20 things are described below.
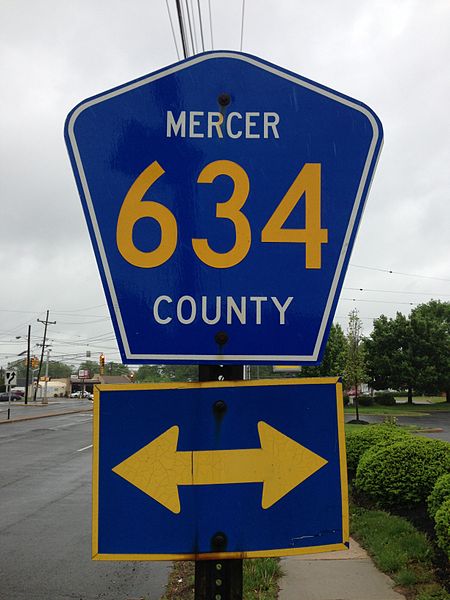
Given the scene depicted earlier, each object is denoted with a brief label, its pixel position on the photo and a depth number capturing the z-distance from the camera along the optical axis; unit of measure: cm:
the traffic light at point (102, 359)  4387
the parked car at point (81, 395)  9688
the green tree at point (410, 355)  4716
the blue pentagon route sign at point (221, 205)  149
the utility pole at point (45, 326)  6956
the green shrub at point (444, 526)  445
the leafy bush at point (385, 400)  4769
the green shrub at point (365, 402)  4716
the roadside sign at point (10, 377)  2906
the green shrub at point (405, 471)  680
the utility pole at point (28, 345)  5892
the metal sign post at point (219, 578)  145
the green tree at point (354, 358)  2773
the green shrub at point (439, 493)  516
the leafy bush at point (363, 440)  895
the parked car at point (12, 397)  6672
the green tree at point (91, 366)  13368
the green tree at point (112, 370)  12838
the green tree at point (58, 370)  14662
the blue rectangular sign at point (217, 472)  143
